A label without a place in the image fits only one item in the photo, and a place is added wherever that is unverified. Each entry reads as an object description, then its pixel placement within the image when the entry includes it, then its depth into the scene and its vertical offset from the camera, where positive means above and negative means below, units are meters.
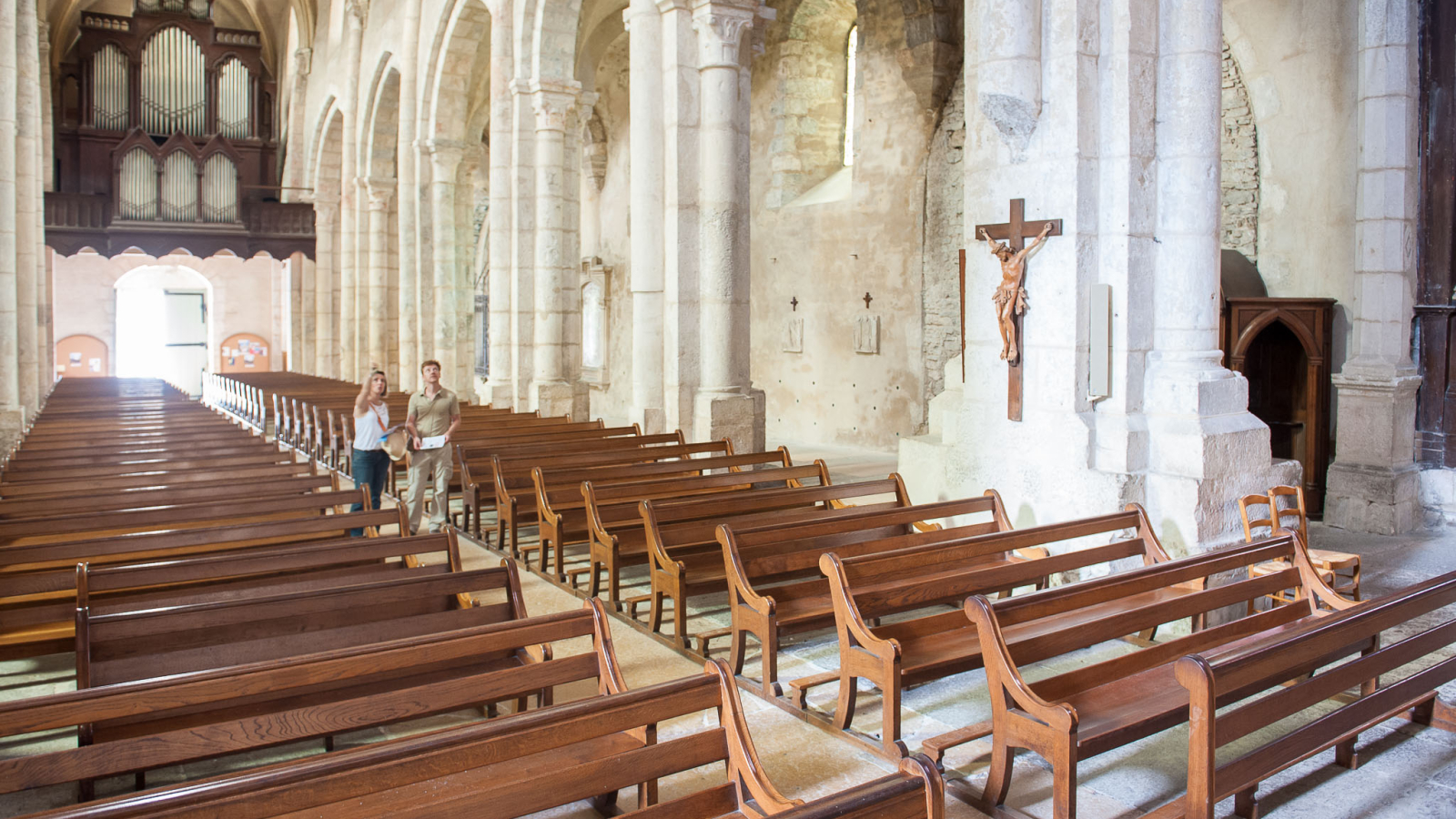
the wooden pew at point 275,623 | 3.43 -0.91
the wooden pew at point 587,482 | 6.35 -0.71
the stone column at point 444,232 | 17.30 +2.49
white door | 31.45 +1.27
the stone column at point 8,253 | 11.64 +1.46
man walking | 8.00 -0.44
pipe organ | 25.78 +6.23
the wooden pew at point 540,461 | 7.09 -0.63
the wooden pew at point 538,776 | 2.05 -0.87
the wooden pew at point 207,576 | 3.99 -0.83
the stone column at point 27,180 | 12.73 +2.52
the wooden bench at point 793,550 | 4.34 -0.84
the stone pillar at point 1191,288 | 5.74 +0.53
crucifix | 6.08 +0.58
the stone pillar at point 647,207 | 10.19 +1.74
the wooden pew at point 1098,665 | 3.07 -0.97
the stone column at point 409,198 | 17.88 +3.26
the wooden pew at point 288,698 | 2.46 -0.89
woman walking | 7.68 -0.41
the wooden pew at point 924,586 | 3.74 -0.87
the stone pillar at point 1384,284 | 8.20 +0.77
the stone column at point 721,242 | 9.65 +1.30
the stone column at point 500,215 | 13.78 +2.27
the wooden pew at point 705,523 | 5.04 -0.80
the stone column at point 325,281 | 25.55 +2.42
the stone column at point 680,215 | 9.73 +1.58
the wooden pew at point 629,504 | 5.68 -0.79
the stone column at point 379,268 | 21.61 +2.33
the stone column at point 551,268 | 13.28 +1.45
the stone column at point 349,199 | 21.91 +4.06
